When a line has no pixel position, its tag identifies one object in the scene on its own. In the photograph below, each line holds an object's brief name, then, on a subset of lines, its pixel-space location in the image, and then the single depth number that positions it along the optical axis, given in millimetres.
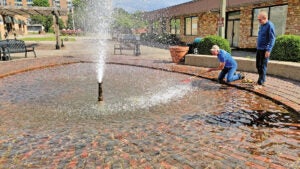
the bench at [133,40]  16762
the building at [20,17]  33034
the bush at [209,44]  11025
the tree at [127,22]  51297
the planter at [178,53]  11961
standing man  6747
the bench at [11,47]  12657
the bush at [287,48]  8562
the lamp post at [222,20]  12206
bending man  7419
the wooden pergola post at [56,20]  19462
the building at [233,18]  15367
